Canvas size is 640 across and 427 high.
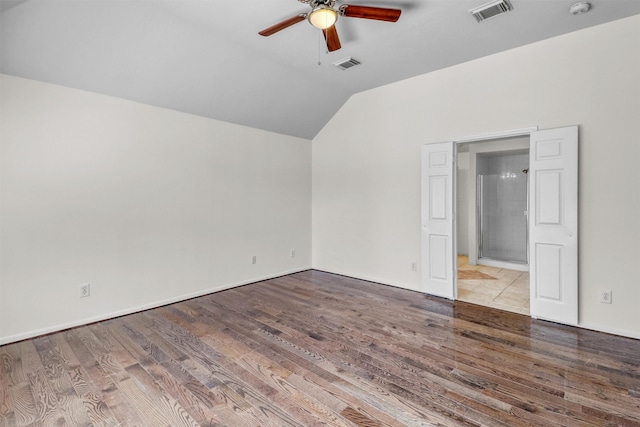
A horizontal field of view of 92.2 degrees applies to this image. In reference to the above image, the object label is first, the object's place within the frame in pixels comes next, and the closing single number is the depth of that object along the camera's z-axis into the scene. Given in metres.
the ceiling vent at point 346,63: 3.71
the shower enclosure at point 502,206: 6.24
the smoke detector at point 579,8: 2.65
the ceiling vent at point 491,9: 2.65
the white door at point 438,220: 3.98
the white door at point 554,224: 3.12
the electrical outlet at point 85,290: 3.25
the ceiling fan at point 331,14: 2.22
